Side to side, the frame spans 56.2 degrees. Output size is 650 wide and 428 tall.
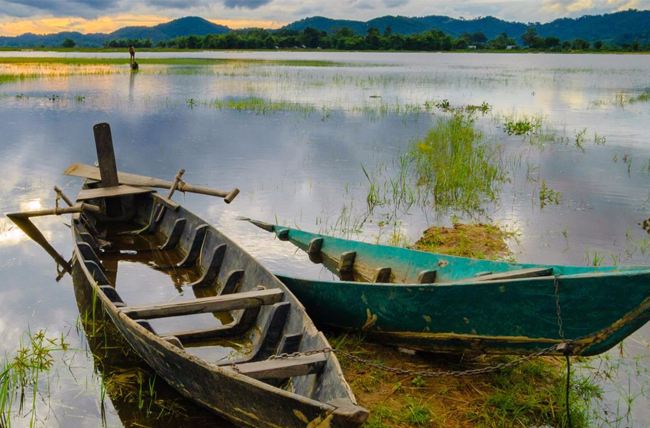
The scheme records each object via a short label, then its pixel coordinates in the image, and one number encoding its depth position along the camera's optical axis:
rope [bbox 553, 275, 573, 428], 4.14
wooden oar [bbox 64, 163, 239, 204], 9.04
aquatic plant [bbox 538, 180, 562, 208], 11.23
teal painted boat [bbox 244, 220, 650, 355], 4.06
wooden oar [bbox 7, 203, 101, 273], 8.52
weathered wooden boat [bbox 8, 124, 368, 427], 3.79
